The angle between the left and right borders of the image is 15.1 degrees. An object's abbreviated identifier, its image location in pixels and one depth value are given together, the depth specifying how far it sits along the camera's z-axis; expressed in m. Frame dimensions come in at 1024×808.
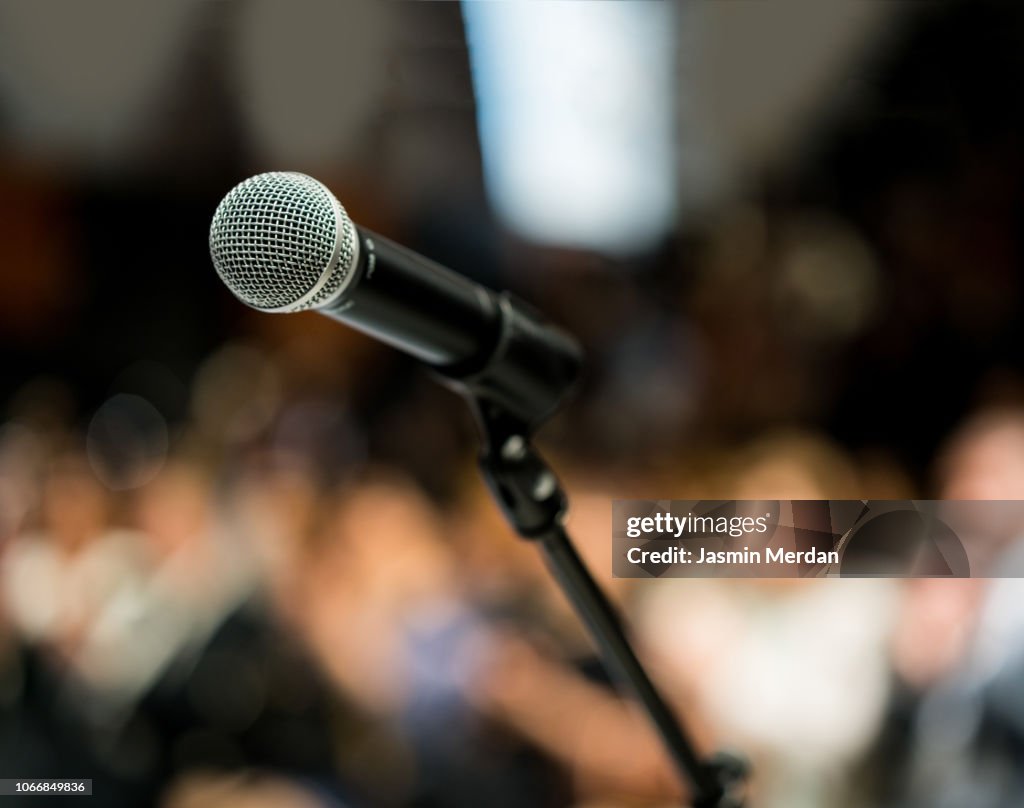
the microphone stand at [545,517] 1.41
